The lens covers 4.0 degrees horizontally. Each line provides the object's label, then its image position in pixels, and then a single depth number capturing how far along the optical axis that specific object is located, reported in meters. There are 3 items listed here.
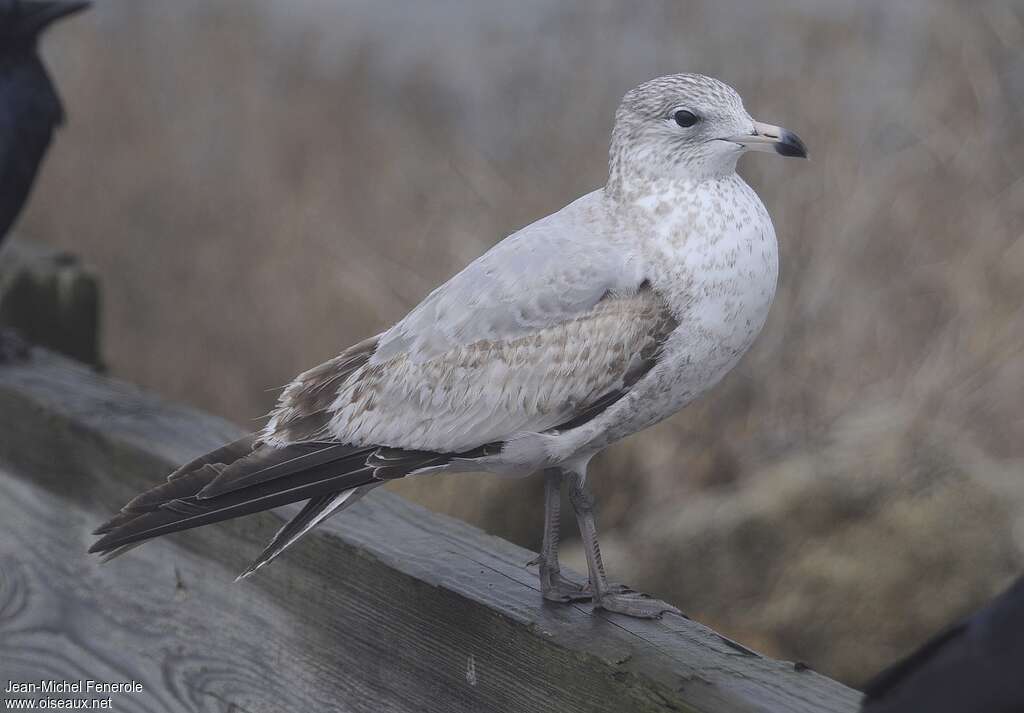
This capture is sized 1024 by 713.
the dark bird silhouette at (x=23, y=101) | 9.46
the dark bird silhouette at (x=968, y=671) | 8.30
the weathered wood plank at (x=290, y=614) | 8.46
